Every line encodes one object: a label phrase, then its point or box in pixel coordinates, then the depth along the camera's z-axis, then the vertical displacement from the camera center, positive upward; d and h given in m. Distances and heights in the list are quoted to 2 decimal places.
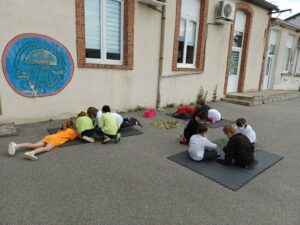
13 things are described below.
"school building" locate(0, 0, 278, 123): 5.31 +0.44
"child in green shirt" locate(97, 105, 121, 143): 4.68 -1.32
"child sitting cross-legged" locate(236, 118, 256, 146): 4.59 -1.26
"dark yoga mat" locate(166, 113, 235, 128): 6.63 -1.68
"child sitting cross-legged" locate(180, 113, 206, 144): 4.61 -1.25
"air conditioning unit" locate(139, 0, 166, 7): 7.03 +2.17
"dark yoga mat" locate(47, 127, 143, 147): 4.58 -1.67
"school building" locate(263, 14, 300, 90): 14.45 +1.21
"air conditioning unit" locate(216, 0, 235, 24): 9.23 +2.60
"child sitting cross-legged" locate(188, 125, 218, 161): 3.93 -1.42
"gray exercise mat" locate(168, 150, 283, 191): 3.35 -1.69
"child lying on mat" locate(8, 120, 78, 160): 3.81 -1.55
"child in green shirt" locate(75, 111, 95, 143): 4.65 -1.34
